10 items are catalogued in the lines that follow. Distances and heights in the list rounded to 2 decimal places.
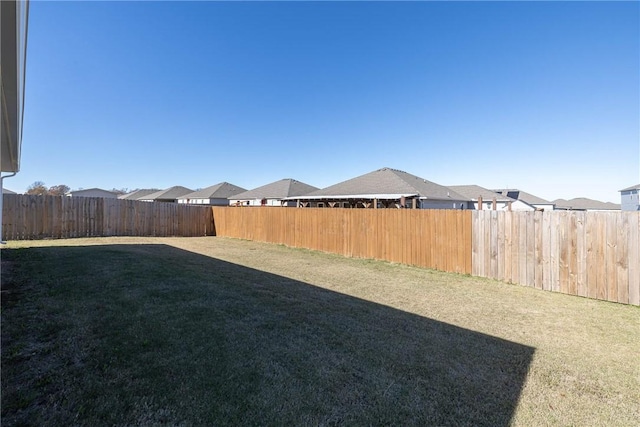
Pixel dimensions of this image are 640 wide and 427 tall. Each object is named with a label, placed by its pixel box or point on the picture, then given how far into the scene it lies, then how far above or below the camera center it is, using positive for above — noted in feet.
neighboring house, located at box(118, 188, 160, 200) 153.34 +12.46
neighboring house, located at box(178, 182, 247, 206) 105.19 +7.51
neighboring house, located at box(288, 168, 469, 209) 55.88 +4.89
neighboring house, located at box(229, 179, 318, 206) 84.02 +6.74
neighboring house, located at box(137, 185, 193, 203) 122.93 +9.28
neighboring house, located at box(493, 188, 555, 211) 124.06 +7.50
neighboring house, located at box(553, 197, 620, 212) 143.12 +5.98
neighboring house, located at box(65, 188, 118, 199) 128.98 +10.89
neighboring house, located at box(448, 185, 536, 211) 91.49 +6.70
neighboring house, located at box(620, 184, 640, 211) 104.73 +7.00
